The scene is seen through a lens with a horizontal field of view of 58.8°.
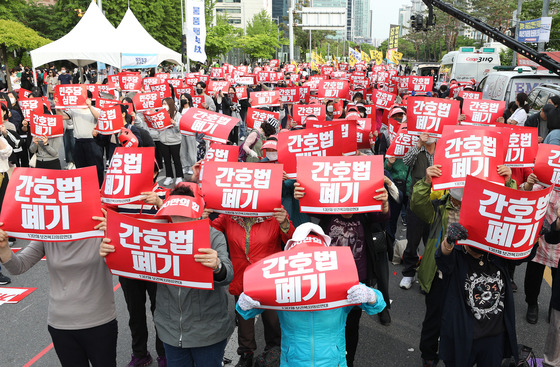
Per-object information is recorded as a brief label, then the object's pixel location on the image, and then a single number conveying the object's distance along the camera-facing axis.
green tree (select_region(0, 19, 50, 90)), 25.85
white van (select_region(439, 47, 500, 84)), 22.44
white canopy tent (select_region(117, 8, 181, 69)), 18.81
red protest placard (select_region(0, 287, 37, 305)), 5.89
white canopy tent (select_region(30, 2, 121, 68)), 16.73
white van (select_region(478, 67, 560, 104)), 12.02
